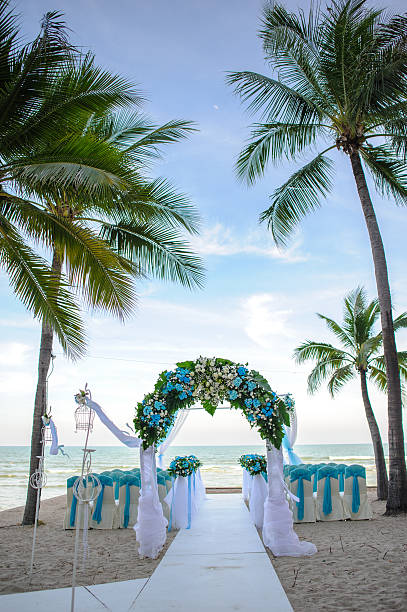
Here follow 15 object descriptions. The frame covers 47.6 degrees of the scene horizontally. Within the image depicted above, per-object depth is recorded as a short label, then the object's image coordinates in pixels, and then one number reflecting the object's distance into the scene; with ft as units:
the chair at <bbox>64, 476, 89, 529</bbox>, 27.45
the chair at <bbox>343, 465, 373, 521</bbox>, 29.22
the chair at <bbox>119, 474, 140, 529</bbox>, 27.99
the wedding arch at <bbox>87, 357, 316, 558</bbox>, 21.21
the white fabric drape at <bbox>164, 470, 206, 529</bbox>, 26.31
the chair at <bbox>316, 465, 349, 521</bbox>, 29.35
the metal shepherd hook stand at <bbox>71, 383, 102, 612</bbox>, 17.94
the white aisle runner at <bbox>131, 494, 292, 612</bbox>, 13.08
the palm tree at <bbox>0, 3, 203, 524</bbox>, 20.76
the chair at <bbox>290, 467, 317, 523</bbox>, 28.99
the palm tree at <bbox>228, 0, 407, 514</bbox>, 29.78
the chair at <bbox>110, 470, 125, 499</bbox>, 28.82
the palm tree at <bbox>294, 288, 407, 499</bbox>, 44.21
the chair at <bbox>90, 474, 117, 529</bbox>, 27.76
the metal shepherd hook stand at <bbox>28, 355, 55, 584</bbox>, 19.21
